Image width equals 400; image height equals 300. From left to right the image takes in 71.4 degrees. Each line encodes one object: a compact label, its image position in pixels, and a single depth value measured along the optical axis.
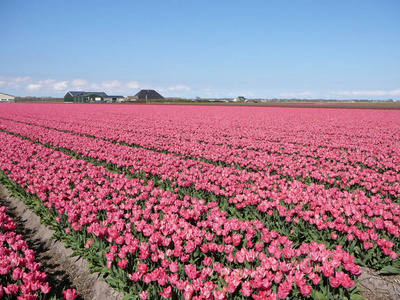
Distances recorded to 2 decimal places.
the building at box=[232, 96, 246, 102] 146.12
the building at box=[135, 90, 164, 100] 117.94
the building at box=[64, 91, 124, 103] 105.31
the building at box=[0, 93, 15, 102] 116.66
